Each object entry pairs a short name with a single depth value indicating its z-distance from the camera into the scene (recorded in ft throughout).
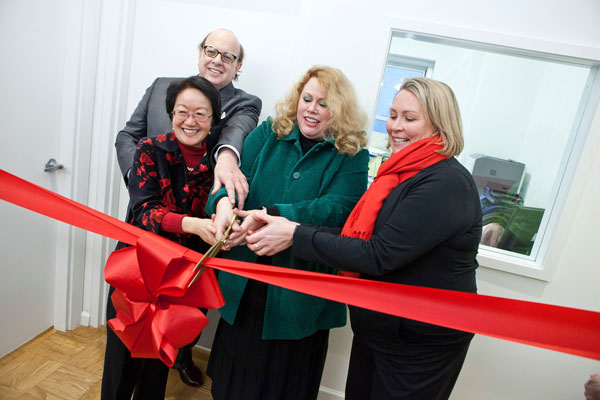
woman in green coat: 4.54
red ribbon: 3.37
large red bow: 3.39
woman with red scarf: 3.64
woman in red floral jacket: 4.29
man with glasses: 5.01
